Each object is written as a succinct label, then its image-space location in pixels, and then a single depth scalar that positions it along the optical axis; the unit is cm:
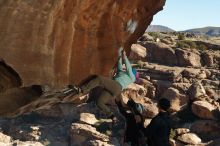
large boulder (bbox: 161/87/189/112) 2832
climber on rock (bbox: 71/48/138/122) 581
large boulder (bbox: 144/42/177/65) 3358
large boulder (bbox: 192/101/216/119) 2602
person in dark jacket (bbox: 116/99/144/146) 547
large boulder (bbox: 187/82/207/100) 2810
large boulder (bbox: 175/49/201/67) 3330
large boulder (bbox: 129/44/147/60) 3341
